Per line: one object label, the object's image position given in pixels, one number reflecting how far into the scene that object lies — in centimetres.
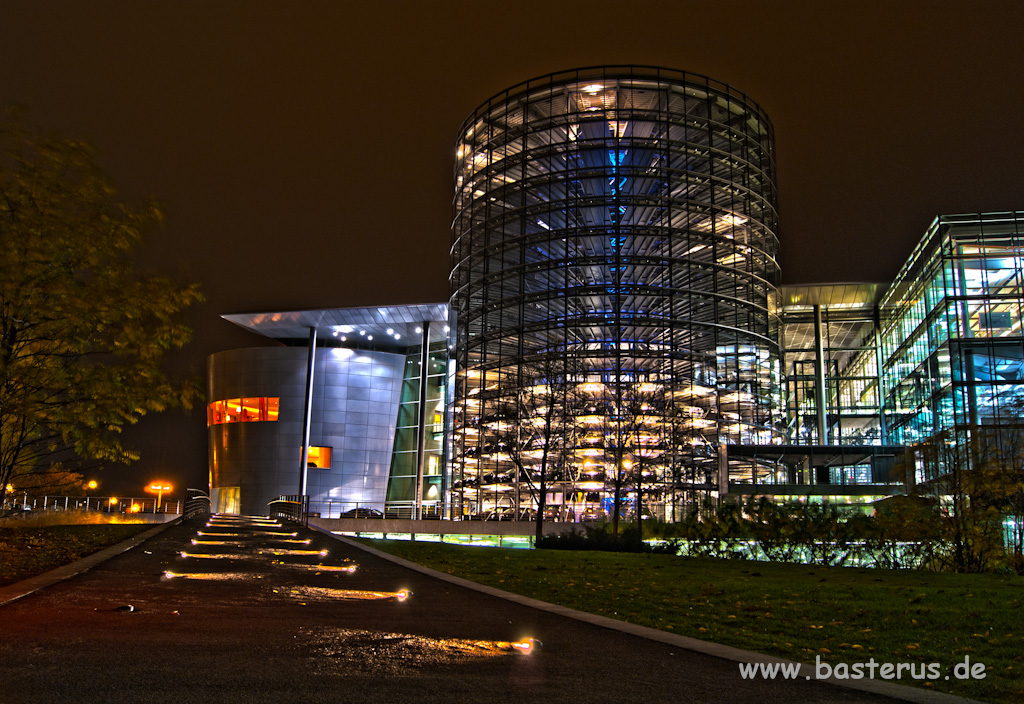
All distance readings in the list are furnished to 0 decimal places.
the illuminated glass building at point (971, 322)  4100
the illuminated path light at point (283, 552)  1914
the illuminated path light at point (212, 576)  1328
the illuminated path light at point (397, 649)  725
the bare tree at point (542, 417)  5181
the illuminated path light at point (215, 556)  1733
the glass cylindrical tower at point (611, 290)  5178
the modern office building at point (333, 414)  7194
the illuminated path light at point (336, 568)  1568
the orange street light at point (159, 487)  6911
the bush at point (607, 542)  2632
